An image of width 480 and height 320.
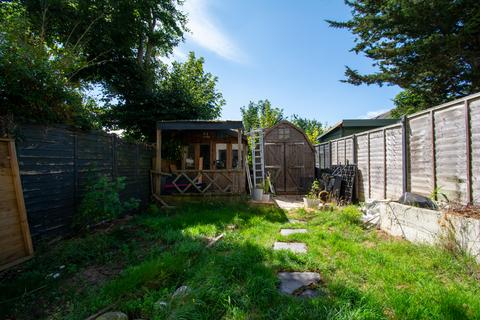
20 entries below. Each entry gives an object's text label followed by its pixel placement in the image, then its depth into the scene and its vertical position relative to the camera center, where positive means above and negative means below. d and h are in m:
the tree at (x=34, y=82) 3.22 +1.29
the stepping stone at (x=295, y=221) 5.36 -1.42
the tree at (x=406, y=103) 10.45 +3.43
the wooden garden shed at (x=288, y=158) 10.80 +0.19
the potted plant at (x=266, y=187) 7.64 -0.86
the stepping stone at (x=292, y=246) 3.50 -1.36
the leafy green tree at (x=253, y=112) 29.30 +7.86
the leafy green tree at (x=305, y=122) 38.73 +7.00
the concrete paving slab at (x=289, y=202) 7.30 -1.47
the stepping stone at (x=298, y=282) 2.34 -1.34
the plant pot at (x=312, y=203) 6.68 -1.22
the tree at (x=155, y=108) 9.39 +2.38
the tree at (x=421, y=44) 6.48 +3.66
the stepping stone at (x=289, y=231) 4.40 -1.38
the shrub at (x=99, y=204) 3.94 -0.69
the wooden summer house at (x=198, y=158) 7.06 +0.19
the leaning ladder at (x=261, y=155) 8.79 +0.28
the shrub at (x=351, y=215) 4.86 -1.18
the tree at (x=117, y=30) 8.24 +5.36
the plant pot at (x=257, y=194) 7.02 -0.98
